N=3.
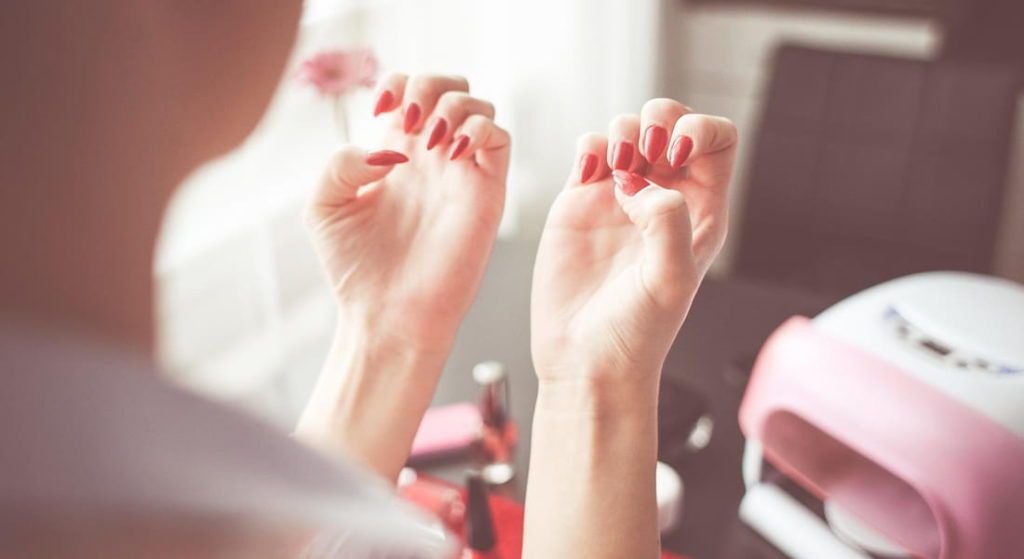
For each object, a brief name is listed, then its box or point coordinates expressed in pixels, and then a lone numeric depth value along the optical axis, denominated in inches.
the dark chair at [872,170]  64.3
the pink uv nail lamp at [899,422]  26.1
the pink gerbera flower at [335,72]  40.5
